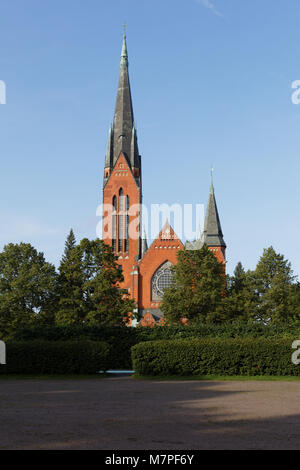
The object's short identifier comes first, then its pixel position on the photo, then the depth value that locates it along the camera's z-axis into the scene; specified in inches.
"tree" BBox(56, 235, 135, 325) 1753.2
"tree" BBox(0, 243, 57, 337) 1889.8
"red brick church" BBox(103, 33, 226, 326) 2792.8
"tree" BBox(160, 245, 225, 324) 2089.1
